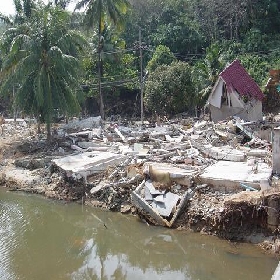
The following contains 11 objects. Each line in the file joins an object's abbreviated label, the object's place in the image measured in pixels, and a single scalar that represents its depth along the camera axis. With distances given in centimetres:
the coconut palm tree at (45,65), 1781
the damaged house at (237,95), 1947
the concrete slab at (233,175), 1090
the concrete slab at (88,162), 1370
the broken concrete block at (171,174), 1166
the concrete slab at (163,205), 1089
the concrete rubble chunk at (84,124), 2100
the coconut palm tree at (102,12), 2359
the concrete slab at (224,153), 1315
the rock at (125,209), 1209
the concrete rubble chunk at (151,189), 1154
